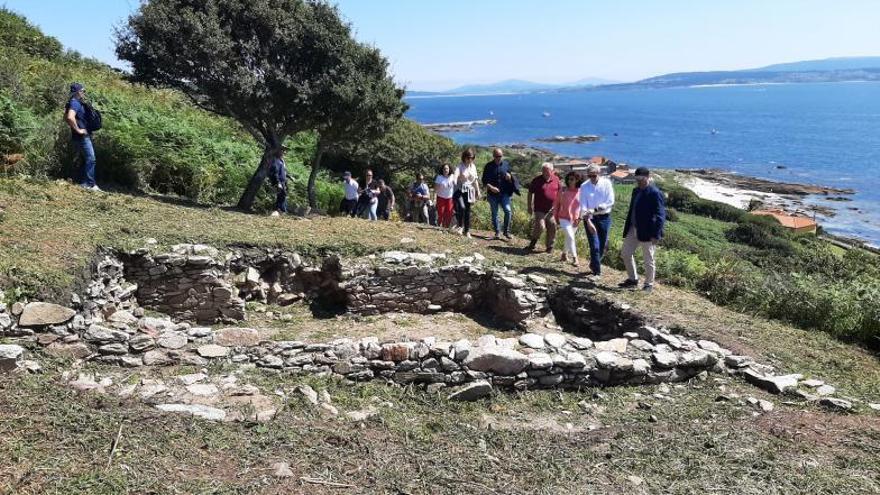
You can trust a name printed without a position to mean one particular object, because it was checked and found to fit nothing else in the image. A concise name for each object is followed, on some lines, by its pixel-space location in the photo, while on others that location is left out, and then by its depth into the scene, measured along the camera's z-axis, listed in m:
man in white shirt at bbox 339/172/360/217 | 17.23
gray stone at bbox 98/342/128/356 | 7.43
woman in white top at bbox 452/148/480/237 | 13.98
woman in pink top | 12.37
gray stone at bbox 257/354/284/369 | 7.74
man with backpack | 12.38
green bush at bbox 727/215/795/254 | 39.75
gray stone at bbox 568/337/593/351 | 8.81
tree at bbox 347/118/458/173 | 26.08
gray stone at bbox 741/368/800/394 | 8.05
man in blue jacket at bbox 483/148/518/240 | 13.87
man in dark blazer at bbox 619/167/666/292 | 10.77
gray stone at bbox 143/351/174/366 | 7.46
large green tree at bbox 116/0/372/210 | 13.00
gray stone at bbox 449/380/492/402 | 7.78
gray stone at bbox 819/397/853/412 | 7.52
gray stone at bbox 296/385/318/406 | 6.97
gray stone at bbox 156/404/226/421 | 6.20
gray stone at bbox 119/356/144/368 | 7.40
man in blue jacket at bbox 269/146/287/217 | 14.67
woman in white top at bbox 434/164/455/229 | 14.95
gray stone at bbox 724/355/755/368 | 8.73
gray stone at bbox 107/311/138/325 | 8.44
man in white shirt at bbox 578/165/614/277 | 11.56
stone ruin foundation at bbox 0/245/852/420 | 7.64
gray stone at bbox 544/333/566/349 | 8.72
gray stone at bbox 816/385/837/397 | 7.98
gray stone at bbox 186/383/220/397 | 6.76
